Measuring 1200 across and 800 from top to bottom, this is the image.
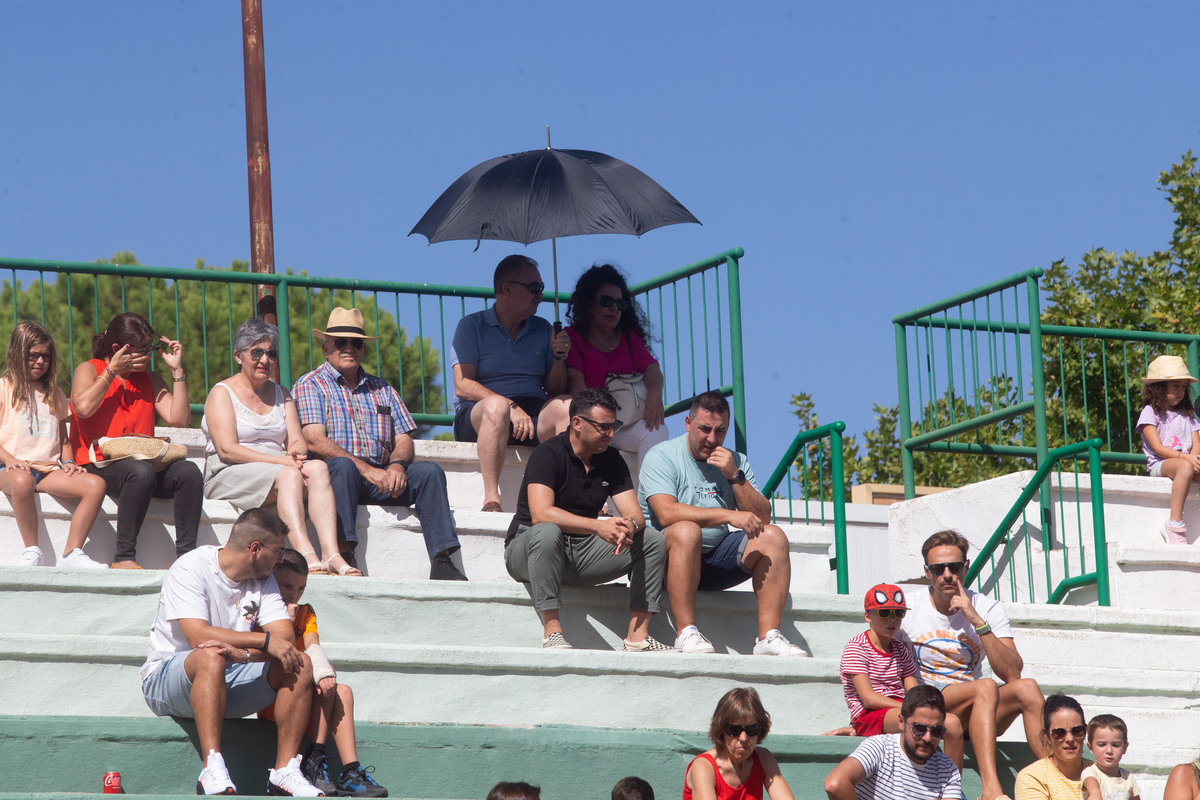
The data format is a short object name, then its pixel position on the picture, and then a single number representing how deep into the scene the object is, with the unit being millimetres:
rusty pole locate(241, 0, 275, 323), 21547
